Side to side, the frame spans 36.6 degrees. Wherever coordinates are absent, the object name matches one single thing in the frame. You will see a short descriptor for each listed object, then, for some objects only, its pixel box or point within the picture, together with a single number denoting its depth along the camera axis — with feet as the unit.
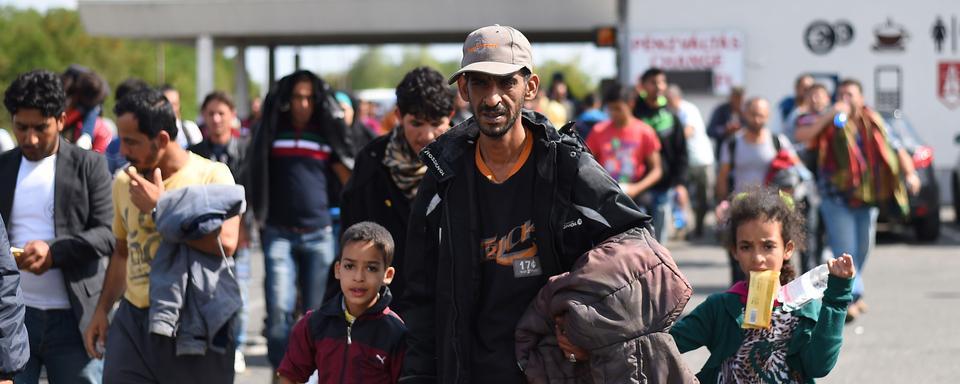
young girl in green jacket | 15.60
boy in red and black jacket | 16.48
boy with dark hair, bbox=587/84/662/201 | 36.09
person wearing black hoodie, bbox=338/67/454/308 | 19.51
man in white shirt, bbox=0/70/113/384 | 19.44
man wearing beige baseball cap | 13.56
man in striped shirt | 26.07
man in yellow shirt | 18.01
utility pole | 85.10
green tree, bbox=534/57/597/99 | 318.24
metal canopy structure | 95.71
